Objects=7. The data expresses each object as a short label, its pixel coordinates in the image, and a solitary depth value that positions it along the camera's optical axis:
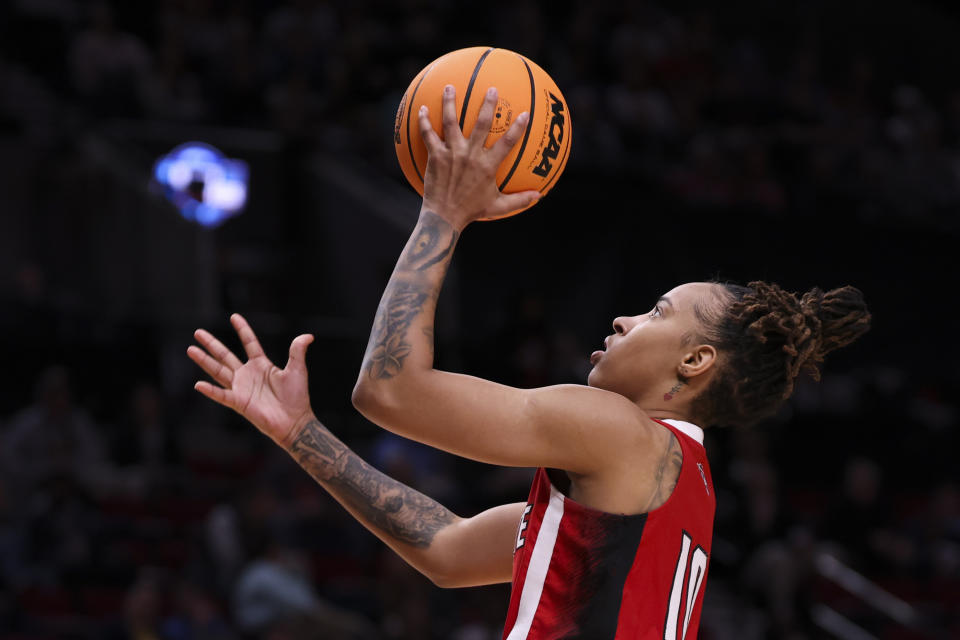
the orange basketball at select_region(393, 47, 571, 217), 5.49
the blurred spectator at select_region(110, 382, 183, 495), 17.61
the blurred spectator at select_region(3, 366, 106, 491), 16.58
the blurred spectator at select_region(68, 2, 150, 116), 21.03
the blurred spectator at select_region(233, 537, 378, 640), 14.59
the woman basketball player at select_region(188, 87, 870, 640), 5.08
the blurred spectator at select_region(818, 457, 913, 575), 20.03
